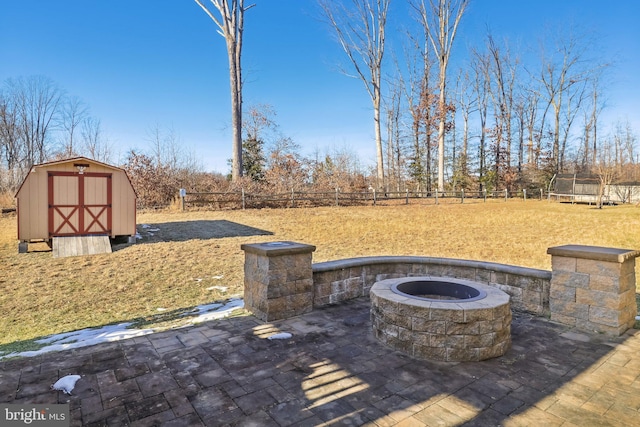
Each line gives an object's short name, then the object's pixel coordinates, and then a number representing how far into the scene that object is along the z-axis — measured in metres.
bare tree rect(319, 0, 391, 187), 22.78
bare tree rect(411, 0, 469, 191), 21.88
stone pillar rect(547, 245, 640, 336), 3.49
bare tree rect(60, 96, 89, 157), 27.73
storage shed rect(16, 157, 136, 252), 9.10
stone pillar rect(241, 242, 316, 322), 3.91
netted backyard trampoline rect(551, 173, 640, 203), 18.67
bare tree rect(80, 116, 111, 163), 28.03
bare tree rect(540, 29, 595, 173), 27.81
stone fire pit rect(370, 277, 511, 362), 2.98
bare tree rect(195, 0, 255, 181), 17.98
